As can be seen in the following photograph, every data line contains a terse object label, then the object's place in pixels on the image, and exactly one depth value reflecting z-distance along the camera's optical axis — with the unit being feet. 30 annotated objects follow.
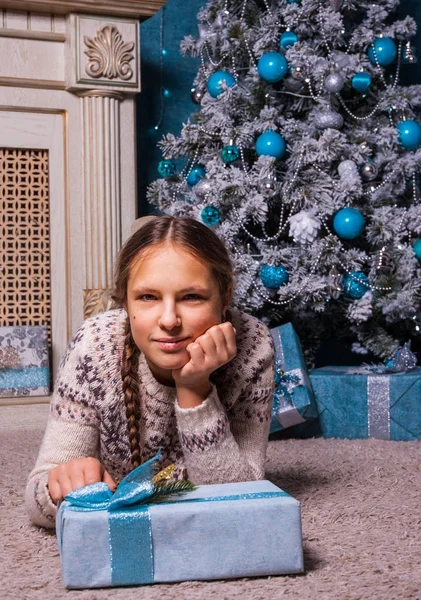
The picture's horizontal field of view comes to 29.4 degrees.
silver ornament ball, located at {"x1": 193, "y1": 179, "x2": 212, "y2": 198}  7.47
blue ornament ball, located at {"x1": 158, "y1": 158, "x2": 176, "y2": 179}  8.10
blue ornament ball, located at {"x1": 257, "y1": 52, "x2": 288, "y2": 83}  7.36
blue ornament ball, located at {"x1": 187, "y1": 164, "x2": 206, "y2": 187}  8.08
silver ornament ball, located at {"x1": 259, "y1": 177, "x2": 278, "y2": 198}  7.23
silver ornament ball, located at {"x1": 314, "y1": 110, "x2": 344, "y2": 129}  7.35
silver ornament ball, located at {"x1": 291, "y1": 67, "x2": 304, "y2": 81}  7.36
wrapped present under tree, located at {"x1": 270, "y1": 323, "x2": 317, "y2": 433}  6.81
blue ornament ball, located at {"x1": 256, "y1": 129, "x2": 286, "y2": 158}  7.33
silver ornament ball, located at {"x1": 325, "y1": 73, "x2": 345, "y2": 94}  7.28
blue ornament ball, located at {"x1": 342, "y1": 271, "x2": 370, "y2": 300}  7.27
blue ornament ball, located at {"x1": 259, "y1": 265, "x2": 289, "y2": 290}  7.25
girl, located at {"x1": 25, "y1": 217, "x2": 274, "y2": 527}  3.51
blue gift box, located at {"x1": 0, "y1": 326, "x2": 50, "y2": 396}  8.11
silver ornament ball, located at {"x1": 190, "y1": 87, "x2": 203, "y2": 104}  8.21
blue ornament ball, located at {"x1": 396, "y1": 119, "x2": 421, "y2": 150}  7.47
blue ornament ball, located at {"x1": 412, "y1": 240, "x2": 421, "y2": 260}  7.32
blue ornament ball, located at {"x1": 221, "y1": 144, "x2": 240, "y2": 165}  7.47
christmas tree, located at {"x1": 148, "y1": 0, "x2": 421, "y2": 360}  7.25
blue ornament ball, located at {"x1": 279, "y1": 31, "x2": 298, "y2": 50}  7.50
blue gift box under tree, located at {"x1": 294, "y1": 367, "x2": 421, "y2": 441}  6.88
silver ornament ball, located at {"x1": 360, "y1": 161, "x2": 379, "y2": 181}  7.33
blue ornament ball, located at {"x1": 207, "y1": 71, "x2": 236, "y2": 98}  7.74
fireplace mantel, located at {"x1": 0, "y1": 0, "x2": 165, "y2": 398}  8.18
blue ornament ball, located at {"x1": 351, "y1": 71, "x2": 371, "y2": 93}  7.43
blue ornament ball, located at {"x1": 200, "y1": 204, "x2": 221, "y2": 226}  7.30
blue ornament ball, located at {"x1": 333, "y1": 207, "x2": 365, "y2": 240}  7.18
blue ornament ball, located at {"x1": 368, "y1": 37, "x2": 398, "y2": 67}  7.63
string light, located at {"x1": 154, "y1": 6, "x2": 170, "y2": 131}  9.44
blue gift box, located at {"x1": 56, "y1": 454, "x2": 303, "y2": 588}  3.04
